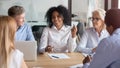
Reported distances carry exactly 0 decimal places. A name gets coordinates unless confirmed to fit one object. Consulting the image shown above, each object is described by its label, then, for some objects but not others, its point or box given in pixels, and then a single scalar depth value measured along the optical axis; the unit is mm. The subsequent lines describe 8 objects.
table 1903
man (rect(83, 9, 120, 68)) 1409
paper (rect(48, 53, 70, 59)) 2182
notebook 1963
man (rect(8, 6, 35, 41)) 2469
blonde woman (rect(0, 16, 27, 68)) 1358
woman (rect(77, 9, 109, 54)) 2509
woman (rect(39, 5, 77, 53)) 2644
